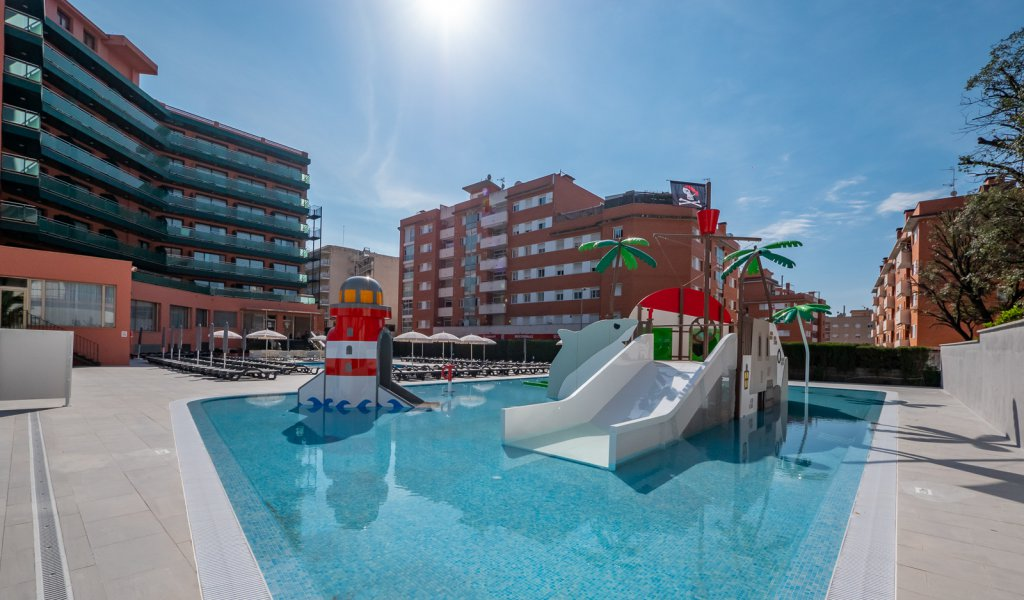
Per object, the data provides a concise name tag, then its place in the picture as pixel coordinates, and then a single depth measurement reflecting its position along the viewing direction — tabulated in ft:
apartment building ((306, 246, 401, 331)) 250.98
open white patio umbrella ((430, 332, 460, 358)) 90.41
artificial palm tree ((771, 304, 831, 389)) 91.06
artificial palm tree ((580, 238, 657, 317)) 80.09
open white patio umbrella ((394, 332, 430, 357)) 90.58
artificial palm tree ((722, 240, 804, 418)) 57.62
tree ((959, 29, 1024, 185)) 49.19
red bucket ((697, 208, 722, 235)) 50.24
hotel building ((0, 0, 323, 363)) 91.09
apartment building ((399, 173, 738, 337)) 143.84
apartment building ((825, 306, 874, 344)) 375.04
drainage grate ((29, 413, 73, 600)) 12.03
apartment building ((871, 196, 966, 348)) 119.65
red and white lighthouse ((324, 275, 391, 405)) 49.98
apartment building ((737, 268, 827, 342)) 220.96
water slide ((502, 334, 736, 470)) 31.55
